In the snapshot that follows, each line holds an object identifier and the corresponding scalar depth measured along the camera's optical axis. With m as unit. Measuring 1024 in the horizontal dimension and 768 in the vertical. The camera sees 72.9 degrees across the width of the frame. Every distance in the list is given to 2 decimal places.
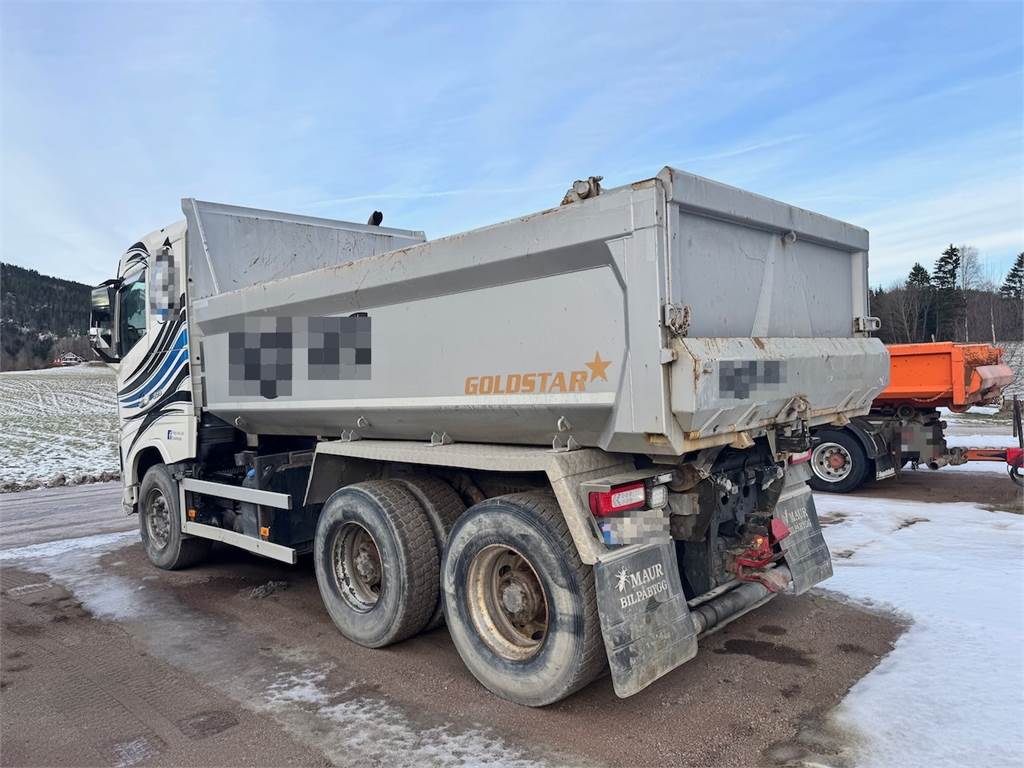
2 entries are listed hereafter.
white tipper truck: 3.45
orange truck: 9.41
